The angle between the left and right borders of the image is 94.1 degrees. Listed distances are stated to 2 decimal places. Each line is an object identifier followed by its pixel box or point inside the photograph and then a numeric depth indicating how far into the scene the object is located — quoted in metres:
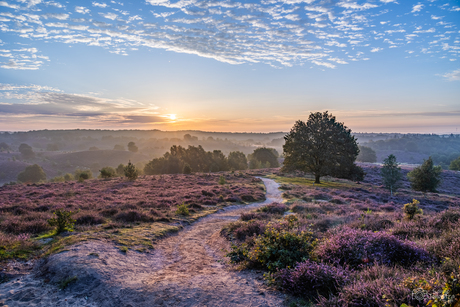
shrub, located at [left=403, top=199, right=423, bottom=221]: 10.08
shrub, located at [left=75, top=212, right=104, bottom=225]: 11.95
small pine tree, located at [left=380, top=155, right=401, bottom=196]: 39.62
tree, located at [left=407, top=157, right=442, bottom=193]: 41.97
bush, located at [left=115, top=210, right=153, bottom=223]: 13.50
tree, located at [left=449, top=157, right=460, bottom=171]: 97.81
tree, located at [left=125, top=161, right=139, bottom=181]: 39.56
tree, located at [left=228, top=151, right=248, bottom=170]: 91.27
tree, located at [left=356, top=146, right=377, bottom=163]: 155.88
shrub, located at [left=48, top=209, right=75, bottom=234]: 9.82
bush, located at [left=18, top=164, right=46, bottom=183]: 80.50
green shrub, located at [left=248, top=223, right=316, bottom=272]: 6.33
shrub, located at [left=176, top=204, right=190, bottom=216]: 16.58
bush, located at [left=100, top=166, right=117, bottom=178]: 49.41
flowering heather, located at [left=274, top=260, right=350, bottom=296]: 4.88
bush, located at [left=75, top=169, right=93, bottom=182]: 41.53
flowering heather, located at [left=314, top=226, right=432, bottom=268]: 5.50
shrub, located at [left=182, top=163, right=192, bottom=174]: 63.27
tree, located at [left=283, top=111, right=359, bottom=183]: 40.22
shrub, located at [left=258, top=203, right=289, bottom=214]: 16.67
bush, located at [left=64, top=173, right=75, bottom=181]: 77.47
